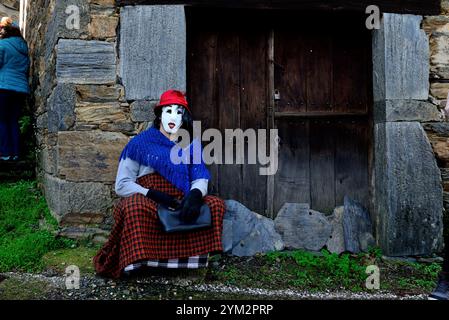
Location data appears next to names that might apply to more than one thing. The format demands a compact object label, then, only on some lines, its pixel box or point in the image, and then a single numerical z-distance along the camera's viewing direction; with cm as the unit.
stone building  349
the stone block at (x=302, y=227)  390
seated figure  276
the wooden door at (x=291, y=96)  401
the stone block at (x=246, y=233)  367
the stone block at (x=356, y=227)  382
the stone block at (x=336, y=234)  387
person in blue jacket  484
